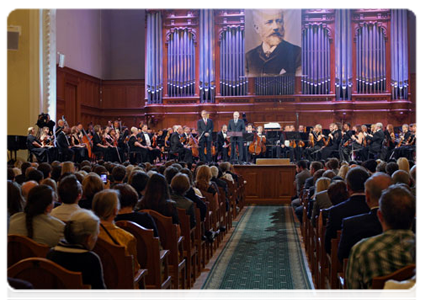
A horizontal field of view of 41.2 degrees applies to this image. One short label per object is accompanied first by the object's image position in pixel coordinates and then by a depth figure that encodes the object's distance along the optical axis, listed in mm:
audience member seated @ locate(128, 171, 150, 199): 5344
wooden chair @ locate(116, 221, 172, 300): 3684
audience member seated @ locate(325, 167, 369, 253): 4227
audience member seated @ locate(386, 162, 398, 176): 6969
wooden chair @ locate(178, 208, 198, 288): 5012
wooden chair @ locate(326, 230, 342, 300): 3834
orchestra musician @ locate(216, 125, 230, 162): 15594
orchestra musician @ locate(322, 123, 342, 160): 14820
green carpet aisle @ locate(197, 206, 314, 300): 5020
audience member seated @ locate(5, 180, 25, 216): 4000
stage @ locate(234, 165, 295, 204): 12516
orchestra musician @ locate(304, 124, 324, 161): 15078
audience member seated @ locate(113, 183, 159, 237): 3957
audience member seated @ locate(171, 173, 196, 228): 5341
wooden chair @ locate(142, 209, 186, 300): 4363
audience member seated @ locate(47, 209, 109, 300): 2688
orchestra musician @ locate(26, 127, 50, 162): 12656
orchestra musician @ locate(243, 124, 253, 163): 14534
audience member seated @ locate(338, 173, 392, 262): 3441
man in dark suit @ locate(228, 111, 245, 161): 14156
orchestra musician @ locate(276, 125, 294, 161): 15305
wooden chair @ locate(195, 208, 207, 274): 5590
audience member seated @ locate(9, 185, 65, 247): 3426
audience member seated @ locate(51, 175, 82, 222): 4109
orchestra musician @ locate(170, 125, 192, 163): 15031
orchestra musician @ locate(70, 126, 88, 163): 14125
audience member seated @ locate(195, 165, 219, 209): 6859
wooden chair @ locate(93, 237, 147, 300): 3121
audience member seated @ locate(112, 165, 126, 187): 6625
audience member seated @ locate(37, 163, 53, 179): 7020
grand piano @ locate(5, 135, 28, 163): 12344
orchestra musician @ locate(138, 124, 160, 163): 15288
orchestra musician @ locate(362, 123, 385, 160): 13992
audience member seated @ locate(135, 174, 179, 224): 4719
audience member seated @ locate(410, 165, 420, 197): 5715
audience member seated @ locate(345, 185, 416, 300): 2707
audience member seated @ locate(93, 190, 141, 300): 3369
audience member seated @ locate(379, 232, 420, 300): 2109
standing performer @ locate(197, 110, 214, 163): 15227
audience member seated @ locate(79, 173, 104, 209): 4855
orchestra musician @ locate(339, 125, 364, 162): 14449
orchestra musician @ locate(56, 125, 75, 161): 13508
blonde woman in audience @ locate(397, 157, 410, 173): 7558
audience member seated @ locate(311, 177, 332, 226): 5441
